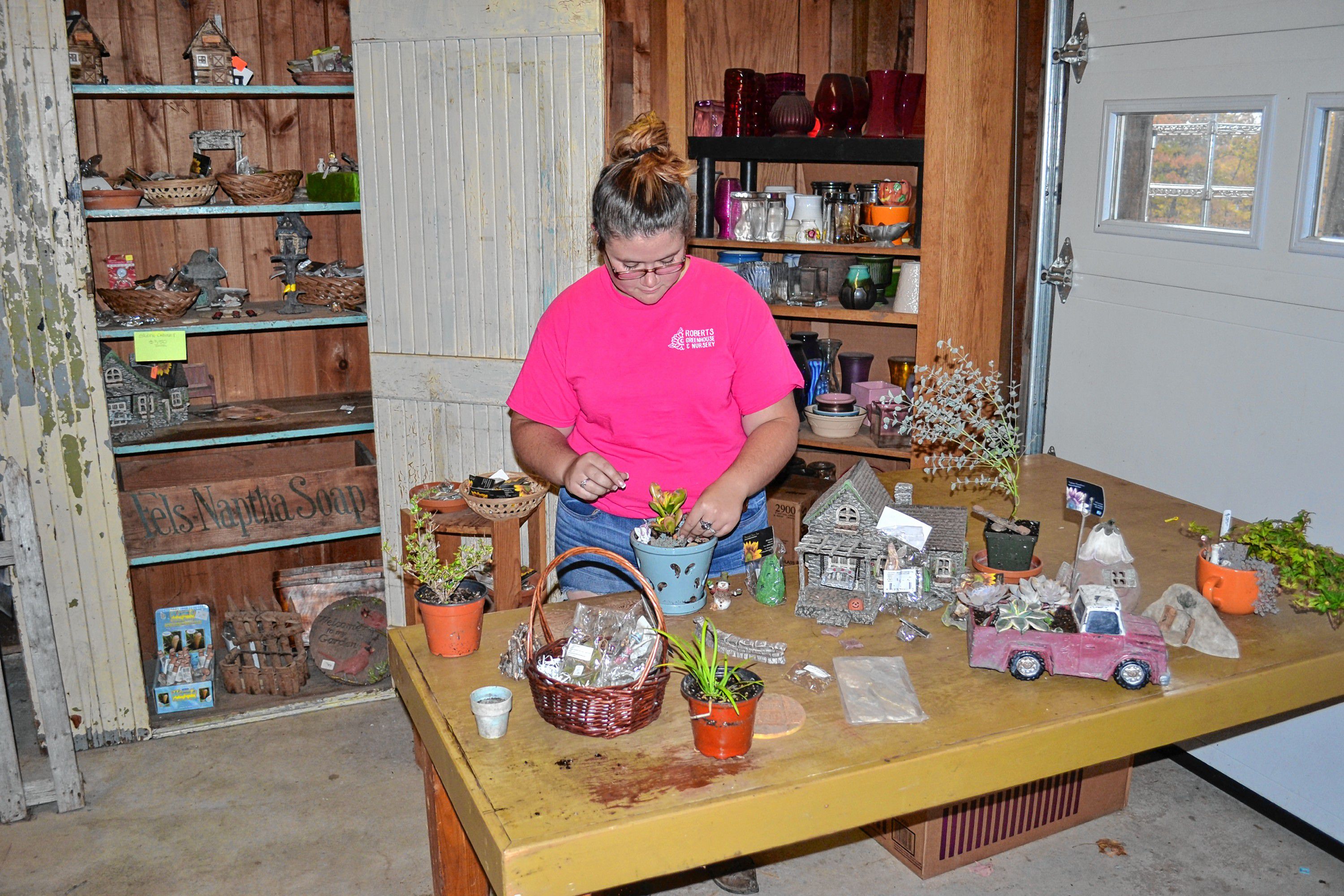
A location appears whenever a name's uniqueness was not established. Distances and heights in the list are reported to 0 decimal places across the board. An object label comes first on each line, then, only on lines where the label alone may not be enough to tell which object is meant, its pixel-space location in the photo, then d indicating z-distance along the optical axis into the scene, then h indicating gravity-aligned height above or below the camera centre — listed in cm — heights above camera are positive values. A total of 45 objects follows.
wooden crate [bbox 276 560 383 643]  378 -127
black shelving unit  342 +22
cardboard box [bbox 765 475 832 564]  357 -94
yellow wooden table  140 -76
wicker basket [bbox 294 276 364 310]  361 -23
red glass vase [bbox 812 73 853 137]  356 +39
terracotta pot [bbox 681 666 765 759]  151 -70
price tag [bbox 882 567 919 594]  201 -66
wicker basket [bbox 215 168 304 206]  339 +11
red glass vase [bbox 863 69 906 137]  345 +38
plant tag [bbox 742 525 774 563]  212 -63
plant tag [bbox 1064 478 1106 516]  203 -52
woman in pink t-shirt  222 -36
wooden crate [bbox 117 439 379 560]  333 -90
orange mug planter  199 -68
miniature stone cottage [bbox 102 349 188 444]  346 -58
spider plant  155 -66
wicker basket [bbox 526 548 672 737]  156 -69
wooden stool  307 -92
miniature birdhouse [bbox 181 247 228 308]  362 -17
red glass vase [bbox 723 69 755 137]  369 +41
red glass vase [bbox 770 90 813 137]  362 +35
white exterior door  263 -14
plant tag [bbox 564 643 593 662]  167 -66
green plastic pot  203 -61
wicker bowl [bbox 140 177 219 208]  330 +9
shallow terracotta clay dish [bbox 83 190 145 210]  322 +7
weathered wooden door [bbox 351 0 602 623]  316 +7
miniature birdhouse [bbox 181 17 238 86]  336 +51
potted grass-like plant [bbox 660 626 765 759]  151 -68
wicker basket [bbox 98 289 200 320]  337 -25
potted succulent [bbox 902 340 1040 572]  204 -46
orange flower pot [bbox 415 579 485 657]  182 -68
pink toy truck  171 -68
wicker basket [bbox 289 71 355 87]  343 +45
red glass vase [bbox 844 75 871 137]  357 +37
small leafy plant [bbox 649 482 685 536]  196 -52
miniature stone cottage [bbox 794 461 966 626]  199 -63
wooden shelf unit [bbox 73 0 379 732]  345 -12
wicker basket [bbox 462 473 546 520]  303 -80
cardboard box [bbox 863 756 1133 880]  257 -147
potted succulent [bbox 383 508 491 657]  182 -64
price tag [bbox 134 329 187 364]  332 -38
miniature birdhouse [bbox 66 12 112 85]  318 +51
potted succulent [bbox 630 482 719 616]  194 -60
